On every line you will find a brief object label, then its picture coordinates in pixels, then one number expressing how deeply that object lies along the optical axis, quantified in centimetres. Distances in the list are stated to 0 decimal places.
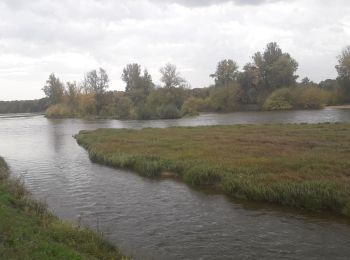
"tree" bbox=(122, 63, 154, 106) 13788
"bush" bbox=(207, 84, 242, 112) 12762
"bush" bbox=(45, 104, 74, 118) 14562
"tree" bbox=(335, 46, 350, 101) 11214
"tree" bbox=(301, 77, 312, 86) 14094
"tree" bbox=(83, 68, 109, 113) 15102
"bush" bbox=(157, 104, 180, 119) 11219
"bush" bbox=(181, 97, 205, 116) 11941
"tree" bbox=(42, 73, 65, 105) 17138
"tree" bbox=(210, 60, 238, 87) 14000
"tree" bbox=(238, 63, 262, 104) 12850
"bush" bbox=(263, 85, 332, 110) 11156
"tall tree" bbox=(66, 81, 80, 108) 15425
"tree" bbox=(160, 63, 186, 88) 13012
